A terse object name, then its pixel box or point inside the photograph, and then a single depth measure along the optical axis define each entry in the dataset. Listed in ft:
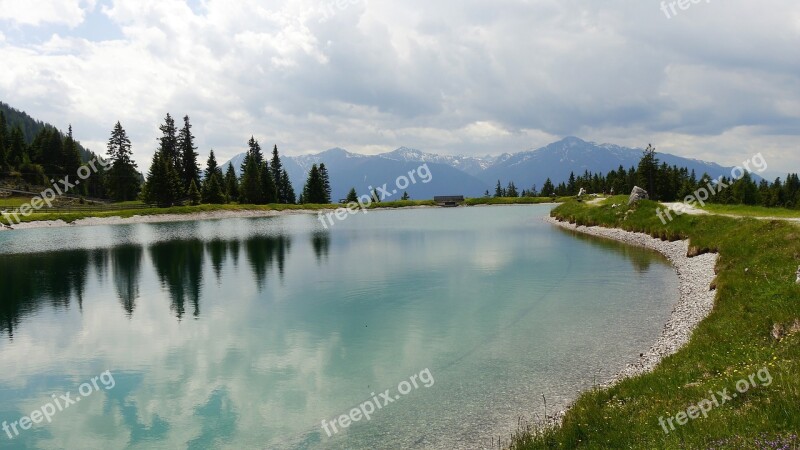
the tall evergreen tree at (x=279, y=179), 571.28
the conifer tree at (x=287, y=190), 575.79
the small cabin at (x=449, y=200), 611.96
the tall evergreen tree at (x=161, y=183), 423.64
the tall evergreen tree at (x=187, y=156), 501.76
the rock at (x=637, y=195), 235.81
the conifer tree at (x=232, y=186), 511.81
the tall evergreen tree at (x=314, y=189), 560.20
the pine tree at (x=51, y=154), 500.74
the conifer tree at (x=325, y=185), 570.87
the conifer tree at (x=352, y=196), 599.57
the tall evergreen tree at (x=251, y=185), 502.38
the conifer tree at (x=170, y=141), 504.84
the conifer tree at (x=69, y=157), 507.30
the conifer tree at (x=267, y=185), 517.14
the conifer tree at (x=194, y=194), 458.87
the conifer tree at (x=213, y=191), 474.49
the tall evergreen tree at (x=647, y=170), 459.73
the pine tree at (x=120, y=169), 469.98
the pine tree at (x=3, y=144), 455.63
